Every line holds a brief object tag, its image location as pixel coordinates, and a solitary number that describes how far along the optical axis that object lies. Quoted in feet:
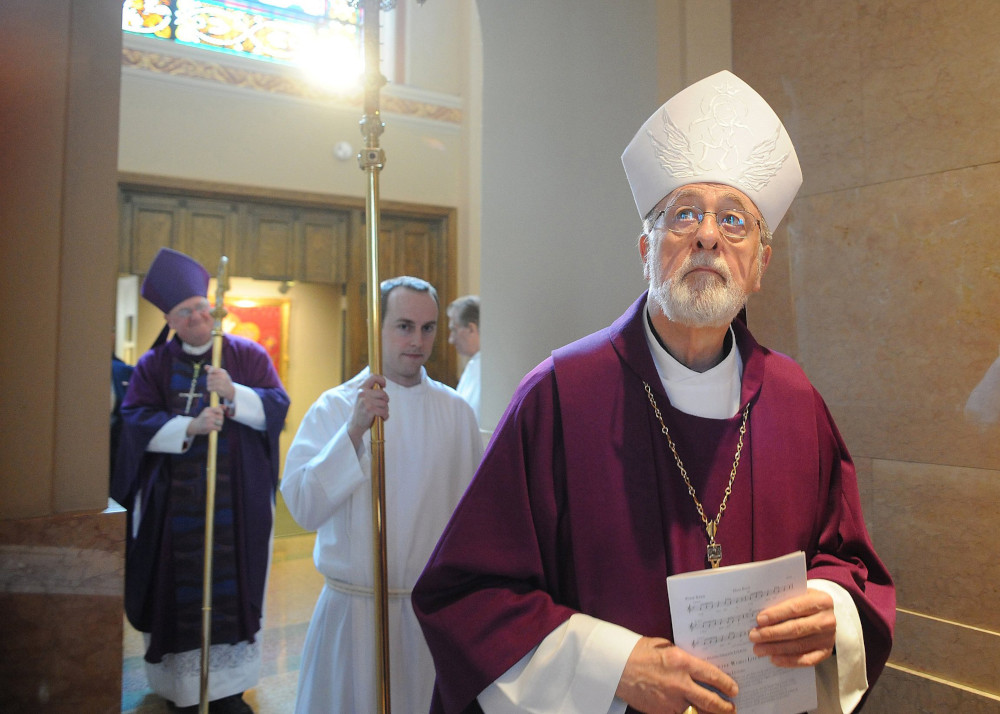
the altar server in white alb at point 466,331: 15.69
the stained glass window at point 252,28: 22.11
